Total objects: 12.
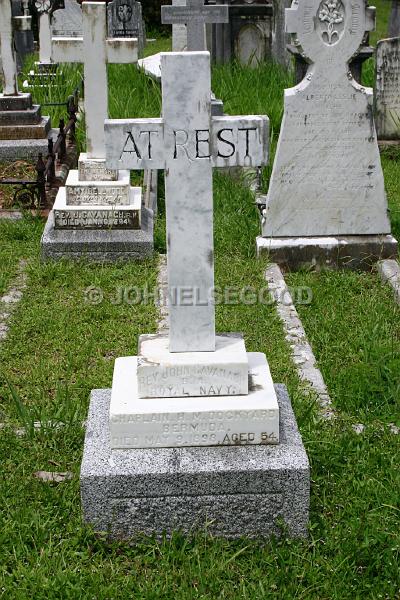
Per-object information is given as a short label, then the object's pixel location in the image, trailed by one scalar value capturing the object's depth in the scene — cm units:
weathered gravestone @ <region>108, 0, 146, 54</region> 1777
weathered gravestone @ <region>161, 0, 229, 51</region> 927
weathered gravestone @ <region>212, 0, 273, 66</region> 1419
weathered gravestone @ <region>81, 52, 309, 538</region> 325
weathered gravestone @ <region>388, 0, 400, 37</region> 1770
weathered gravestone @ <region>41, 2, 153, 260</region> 642
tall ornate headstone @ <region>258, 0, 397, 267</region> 599
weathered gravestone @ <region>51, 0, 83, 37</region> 1678
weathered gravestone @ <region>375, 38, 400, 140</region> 1018
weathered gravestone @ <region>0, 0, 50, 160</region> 869
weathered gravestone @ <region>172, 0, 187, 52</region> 1446
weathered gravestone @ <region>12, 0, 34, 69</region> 1670
